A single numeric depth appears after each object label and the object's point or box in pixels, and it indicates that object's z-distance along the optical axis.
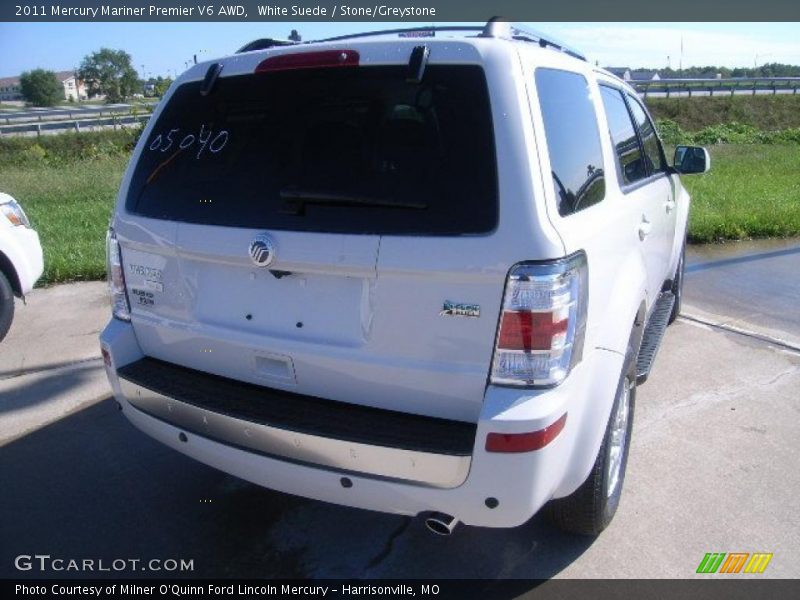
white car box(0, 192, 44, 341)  5.21
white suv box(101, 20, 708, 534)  2.12
